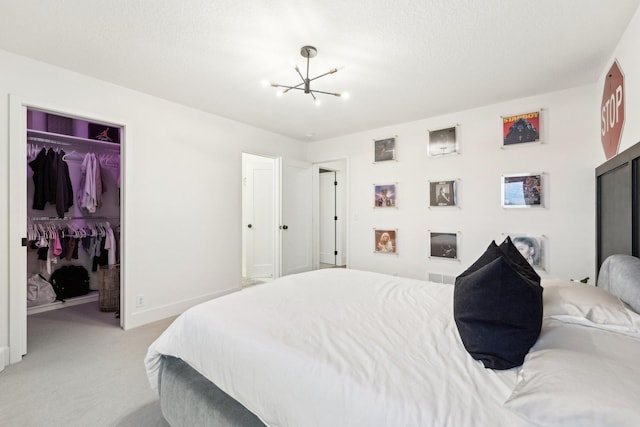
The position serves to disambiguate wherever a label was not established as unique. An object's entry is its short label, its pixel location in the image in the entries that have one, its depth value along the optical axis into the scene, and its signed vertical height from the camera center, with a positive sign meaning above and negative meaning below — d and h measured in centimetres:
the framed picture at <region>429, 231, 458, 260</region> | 377 -42
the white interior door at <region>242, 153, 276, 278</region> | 549 -6
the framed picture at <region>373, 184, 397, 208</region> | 431 +29
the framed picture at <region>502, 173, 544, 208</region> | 323 +28
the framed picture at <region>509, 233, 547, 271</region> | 323 -39
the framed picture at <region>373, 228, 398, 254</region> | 430 -41
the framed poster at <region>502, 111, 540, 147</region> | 325 +100
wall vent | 380 -87
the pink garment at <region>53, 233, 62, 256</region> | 362 -39
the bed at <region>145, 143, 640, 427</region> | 78 -55
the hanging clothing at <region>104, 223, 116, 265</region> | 404 -42
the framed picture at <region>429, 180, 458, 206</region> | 378 +28
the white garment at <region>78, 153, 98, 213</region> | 389 +43
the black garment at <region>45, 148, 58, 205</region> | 359 +52
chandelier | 226 +132
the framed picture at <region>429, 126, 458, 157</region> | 378 +98
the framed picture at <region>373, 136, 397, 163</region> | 432 +101
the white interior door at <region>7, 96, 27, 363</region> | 237 -11
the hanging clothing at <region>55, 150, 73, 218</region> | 364 +37
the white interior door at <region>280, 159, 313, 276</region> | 478 -4
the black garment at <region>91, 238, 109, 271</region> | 411 -62
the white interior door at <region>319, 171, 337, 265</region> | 692 -9
